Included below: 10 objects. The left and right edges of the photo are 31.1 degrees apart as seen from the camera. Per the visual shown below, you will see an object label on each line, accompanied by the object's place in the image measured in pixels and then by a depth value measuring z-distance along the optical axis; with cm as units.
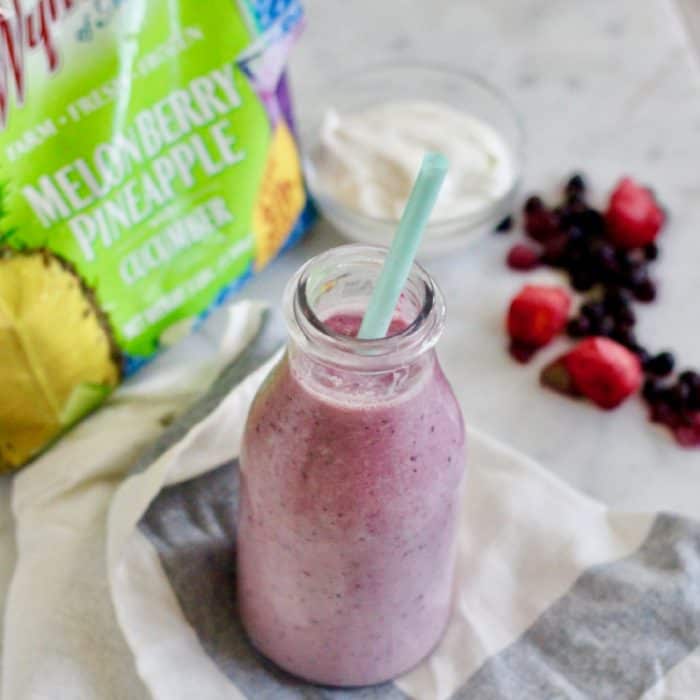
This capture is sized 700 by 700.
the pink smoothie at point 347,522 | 63
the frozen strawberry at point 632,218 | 104
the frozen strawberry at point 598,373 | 93
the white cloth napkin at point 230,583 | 74
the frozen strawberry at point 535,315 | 96
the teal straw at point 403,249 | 54
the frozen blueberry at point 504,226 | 107
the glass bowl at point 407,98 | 103
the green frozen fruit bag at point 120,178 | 80
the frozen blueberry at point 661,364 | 95
